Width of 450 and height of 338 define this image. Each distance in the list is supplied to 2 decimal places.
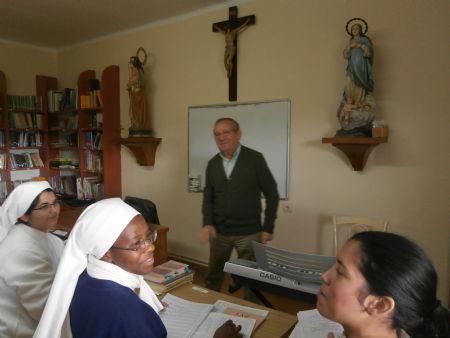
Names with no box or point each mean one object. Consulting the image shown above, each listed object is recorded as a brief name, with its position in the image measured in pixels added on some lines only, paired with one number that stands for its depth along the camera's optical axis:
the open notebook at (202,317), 1.18
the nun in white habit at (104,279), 0.90
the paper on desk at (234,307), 1.29
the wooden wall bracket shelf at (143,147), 3.80
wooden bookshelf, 4.23
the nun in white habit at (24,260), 1.30
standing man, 2.23
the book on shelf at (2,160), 4.48
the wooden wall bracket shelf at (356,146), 2.43
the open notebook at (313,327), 1.15
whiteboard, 3.05
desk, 1.19
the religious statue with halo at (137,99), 3.73
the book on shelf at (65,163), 4.82
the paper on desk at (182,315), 1.19
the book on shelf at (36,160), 4.85
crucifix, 3.19
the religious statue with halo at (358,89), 2.40
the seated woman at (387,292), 0.74
